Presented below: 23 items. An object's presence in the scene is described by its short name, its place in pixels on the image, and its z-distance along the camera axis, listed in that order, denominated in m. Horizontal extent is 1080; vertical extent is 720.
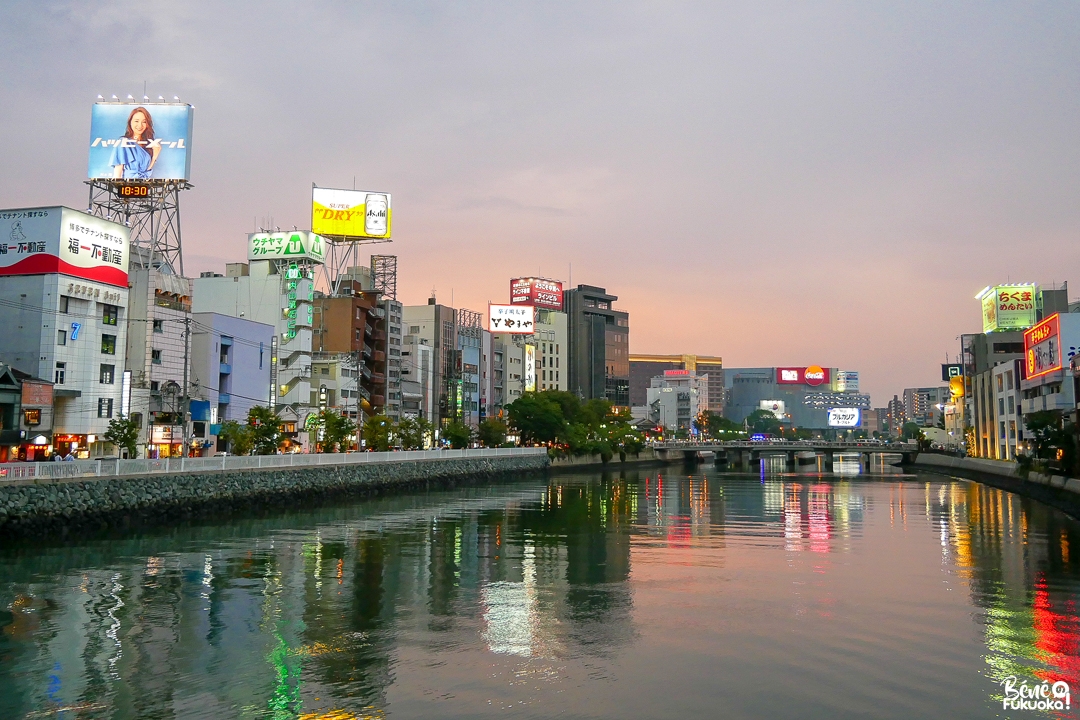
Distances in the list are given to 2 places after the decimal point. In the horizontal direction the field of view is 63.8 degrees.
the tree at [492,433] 111.28
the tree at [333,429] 74.81
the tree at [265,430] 63.47
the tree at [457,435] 102.31
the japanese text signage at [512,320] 146.38
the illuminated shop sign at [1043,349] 76.62
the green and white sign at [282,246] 86.94
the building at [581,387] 198.00
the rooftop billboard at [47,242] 54.06
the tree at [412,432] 88.56
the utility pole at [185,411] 53.03
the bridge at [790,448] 130.75
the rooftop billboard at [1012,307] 119.00
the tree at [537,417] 116.12
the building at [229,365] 69.56
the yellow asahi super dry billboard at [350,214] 94.94
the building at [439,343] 119.31
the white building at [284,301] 83.56
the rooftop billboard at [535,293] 167.12
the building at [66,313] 53.97
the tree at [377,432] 82.81
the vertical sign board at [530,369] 149.00
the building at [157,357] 62.59
